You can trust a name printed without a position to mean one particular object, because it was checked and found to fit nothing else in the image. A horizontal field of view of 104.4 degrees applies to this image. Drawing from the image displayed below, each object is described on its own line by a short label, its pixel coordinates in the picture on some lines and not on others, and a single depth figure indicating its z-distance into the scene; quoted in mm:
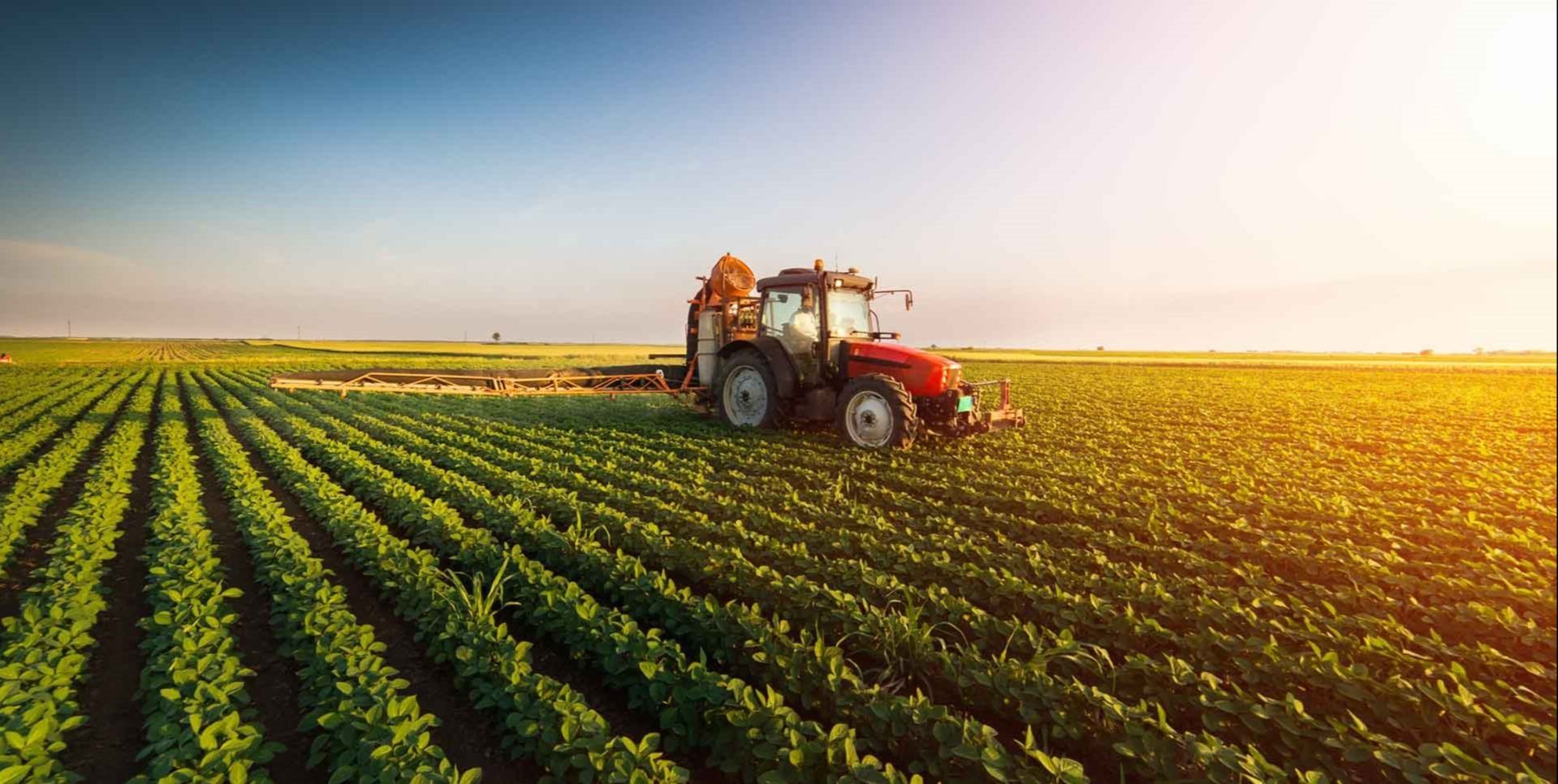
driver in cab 9148
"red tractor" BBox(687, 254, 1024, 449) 8555
